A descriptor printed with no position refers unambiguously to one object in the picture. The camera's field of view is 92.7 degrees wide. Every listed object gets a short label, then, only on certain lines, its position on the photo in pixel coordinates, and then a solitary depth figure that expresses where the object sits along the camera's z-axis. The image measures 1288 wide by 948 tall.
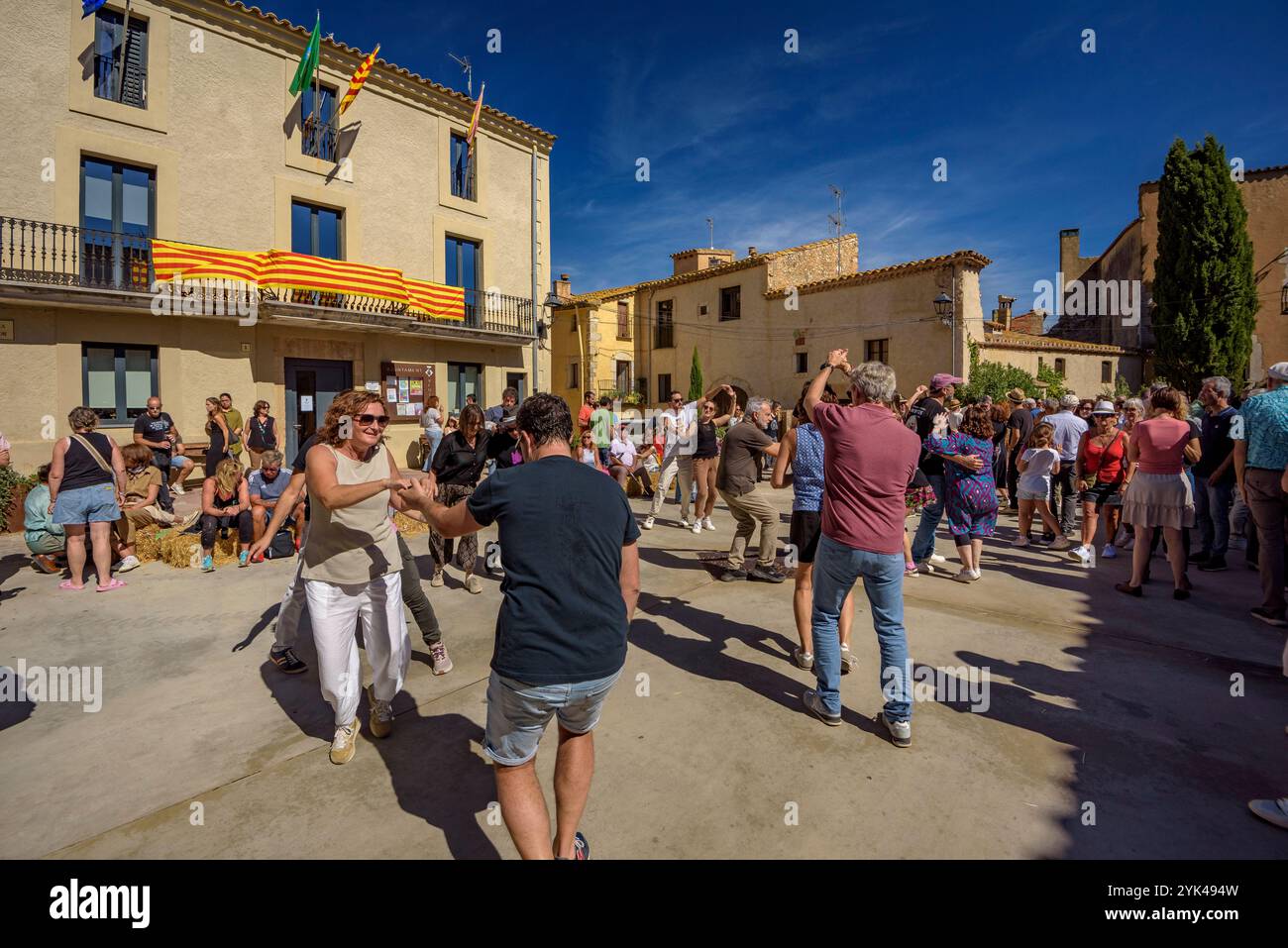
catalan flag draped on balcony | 12.29
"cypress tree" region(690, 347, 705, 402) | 27.78
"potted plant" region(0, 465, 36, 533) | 8.08
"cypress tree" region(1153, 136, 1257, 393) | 21.05
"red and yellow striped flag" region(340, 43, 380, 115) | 14.09
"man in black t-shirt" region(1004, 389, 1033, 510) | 9.43
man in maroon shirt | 3.17
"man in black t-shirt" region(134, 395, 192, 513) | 9.77
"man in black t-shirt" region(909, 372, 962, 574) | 6.48
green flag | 13.41
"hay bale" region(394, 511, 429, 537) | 8.10
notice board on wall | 16.05
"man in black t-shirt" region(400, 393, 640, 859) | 2.02
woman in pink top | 5.29
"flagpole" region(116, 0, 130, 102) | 12.27
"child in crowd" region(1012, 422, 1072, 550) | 7.55
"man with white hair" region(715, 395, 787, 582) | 5.98
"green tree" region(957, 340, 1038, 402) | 19.11
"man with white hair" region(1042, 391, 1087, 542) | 8.14
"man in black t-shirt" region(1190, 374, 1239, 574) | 6.38
